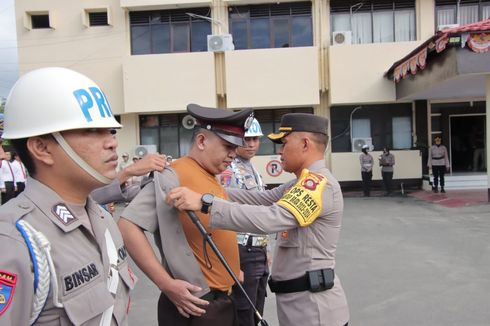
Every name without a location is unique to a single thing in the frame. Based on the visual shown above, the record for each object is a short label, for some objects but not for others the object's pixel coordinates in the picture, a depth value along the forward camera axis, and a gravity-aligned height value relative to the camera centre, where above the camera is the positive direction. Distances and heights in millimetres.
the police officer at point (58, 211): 1128 -188
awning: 9391 +1589
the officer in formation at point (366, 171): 14117 -1190
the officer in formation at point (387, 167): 14188 -1089
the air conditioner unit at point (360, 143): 15094 -300
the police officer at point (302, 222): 1983 -393
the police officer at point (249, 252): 2930 -855
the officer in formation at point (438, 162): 13273 -926
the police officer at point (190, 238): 1945 -443
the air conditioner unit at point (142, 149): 15297 -253
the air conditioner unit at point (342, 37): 14703 +3226
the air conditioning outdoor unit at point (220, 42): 14570 +3177
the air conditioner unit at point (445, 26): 14256 +3397
